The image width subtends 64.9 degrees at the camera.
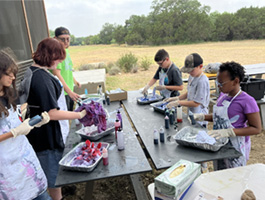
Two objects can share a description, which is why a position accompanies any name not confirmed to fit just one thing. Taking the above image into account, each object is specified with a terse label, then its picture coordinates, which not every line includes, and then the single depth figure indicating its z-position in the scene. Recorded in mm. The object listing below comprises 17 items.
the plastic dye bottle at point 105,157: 1819
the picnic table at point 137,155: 1734
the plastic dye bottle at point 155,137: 2164
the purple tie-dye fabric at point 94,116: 2322
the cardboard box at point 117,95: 3831
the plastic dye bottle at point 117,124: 2322
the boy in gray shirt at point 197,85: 2682
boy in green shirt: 3383
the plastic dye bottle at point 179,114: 2658
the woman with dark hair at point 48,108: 1955
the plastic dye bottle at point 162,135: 2186
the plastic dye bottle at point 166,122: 2510
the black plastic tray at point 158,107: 3021
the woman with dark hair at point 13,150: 1624
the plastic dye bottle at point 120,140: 2039
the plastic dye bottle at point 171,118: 2631
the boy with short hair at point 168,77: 3379
